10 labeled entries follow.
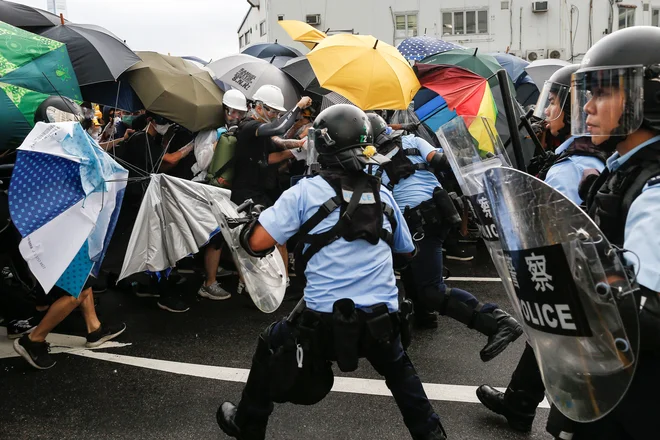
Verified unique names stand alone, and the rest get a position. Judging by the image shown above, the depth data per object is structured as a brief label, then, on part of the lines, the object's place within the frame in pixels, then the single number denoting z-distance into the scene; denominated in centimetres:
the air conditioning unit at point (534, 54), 2056
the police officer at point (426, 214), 410
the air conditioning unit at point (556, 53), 2028
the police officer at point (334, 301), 266
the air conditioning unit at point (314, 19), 2120
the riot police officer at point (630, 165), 156
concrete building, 2005
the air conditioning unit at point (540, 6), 2009
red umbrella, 576
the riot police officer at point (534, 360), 309
